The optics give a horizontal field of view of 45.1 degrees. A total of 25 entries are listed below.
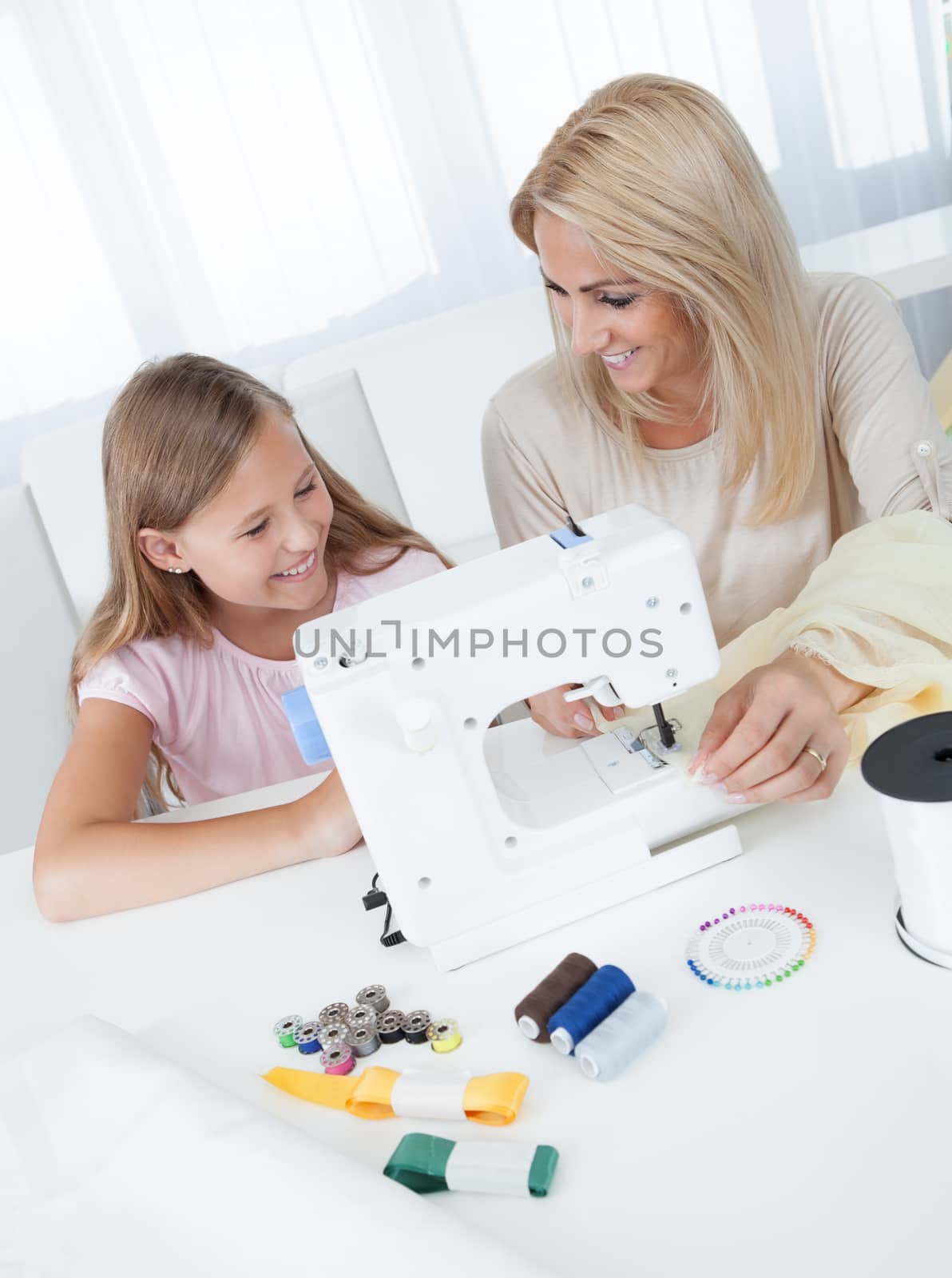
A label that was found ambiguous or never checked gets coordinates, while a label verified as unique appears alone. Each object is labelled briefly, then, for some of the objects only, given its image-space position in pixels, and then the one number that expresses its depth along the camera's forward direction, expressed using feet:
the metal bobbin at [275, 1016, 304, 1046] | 3.10
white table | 2.20
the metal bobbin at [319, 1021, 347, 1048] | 3.01
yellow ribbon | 2.65
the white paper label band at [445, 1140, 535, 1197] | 2.42
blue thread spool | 2.76
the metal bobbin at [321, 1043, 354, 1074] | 2.95
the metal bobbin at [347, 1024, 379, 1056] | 2.99
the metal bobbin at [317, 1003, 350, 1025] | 3.11
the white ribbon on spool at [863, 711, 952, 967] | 2.46
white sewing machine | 3.04
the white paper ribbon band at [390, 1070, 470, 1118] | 2.70
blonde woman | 3.66
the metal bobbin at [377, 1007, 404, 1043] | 3.02
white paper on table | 2.21
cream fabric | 3.55
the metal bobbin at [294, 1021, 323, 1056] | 3.06
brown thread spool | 2.83
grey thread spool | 2.66
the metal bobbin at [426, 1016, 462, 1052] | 2.93
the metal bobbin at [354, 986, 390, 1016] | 3.15
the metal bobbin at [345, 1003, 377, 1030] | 3.06
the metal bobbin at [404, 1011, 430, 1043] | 3.00
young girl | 4.02
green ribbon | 2.45
